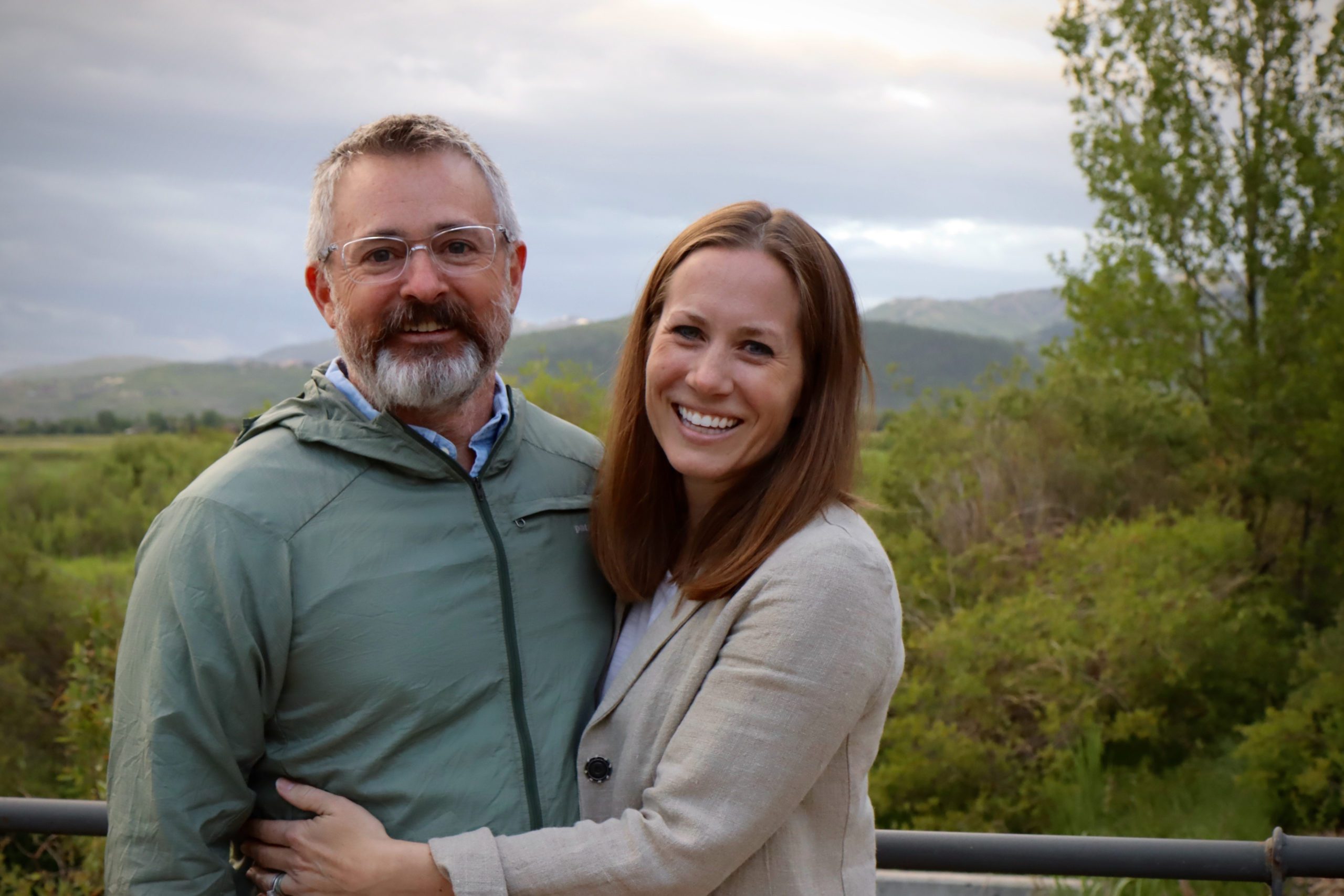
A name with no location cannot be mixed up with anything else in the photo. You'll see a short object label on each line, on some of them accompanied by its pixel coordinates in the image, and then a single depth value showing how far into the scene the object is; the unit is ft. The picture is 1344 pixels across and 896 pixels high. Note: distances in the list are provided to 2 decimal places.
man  6.19
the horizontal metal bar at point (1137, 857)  6.85
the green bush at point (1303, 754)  28.35
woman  6.03
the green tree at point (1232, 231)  42.06
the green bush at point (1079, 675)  27.09
